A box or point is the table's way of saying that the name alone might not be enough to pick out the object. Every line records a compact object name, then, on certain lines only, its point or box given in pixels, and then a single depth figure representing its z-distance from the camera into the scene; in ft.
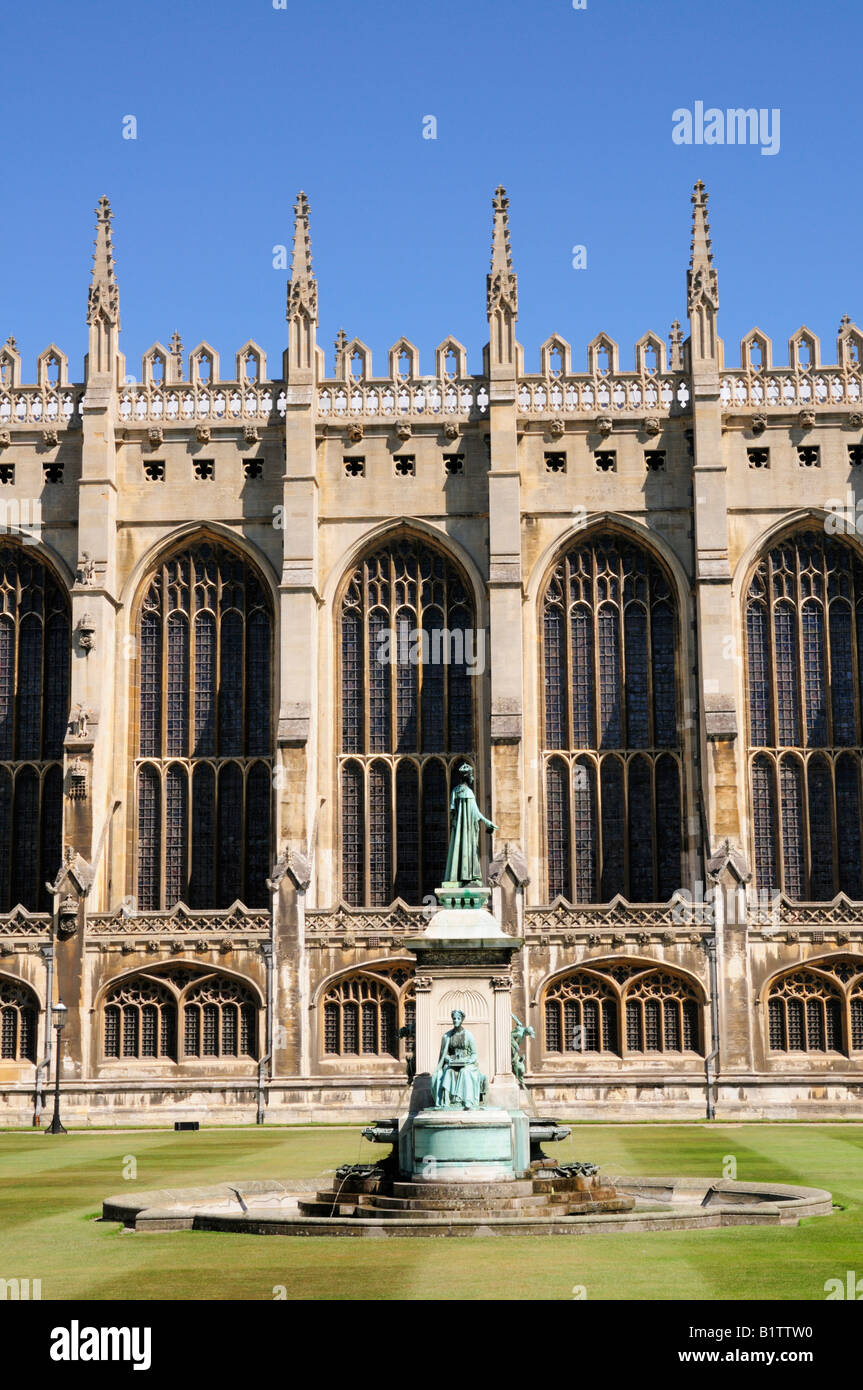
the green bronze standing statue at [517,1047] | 81.74
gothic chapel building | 168.14
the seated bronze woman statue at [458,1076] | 73.31
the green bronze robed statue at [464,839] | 82.84
